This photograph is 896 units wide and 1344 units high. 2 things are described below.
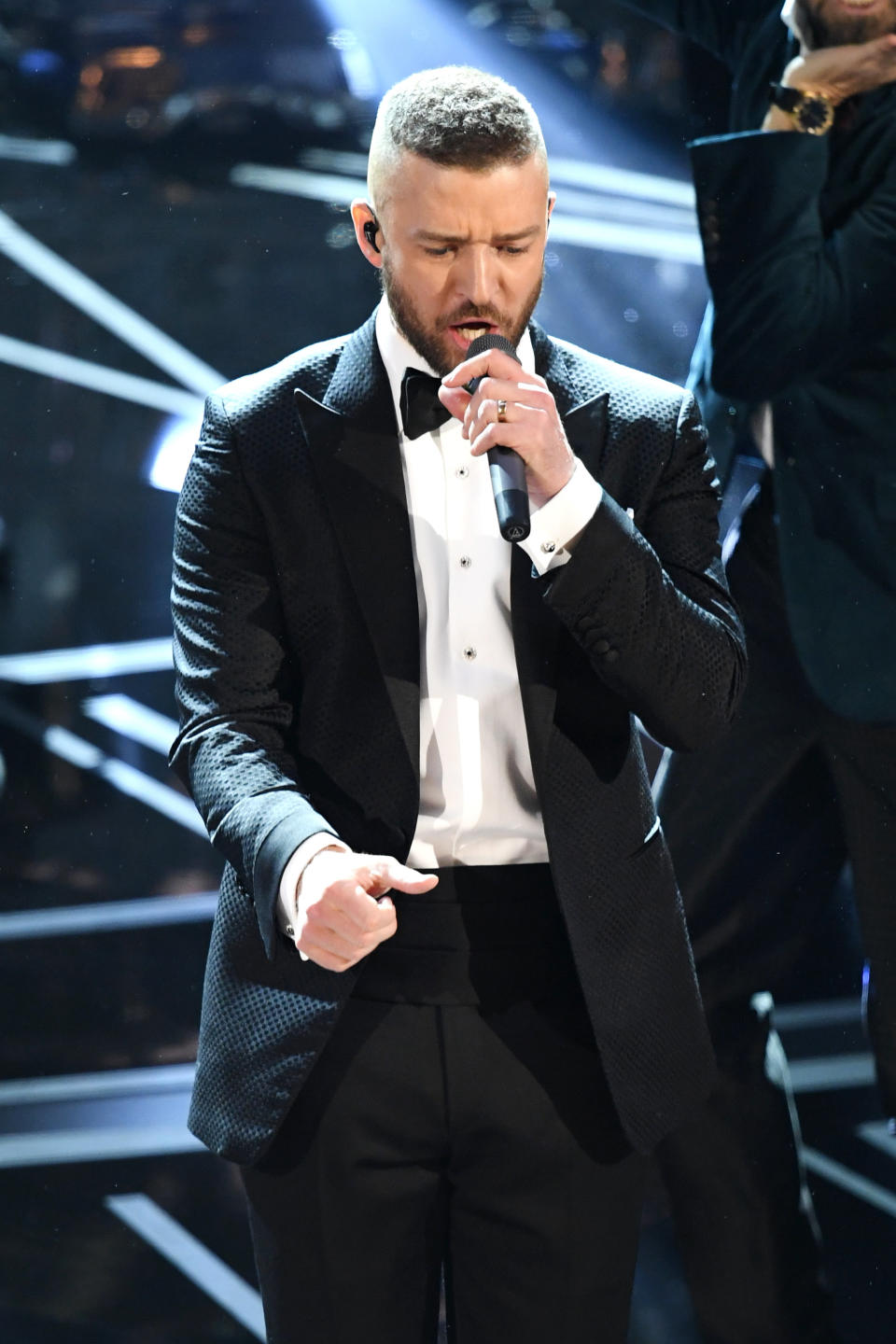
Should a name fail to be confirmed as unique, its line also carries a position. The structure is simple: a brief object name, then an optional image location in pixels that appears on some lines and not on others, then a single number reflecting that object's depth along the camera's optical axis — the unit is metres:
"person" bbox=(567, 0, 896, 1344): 12.45
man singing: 11.95
